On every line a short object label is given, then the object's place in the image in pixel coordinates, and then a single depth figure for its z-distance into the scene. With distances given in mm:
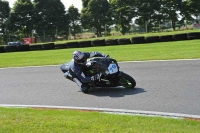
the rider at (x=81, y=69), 16419
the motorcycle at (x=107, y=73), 15701
